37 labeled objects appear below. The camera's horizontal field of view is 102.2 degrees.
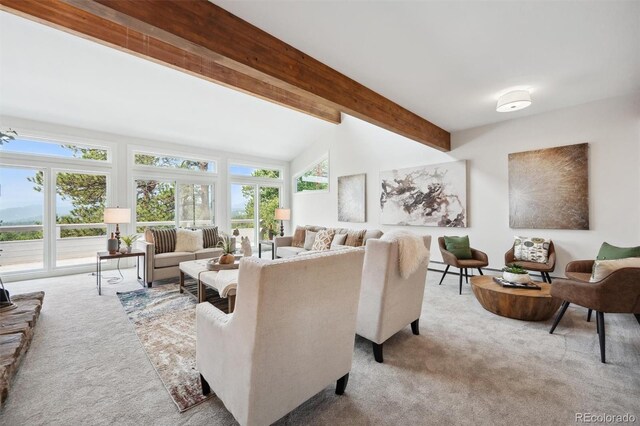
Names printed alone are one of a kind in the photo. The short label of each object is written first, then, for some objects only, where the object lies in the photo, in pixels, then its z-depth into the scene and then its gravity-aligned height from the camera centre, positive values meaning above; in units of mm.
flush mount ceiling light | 2854 +1231
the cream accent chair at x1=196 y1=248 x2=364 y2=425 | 1127 -601
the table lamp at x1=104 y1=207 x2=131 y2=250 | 3964 +8
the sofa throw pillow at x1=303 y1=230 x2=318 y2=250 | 5544 -565
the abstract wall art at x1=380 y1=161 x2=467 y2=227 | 4426 +297
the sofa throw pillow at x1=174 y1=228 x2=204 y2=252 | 4484 -445
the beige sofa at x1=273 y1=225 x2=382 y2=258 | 5324 -728
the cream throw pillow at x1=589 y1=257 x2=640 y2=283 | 2025 -460
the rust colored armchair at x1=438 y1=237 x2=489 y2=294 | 3609 -722
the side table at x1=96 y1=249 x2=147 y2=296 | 3693 -580
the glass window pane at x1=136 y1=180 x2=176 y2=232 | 5375 +253
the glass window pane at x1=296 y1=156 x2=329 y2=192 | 6789 +976
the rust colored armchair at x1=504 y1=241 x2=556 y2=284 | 3314 -735
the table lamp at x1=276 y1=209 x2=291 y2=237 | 6751 -36
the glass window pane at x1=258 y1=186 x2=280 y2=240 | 7297 +140
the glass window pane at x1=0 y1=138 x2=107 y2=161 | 4195 +1195
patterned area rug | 1690 -1108
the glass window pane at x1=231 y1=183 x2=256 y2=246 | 6733 +141
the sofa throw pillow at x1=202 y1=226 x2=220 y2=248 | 4949 -438
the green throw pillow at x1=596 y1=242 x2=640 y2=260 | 2739 -484
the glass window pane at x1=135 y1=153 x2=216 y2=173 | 5439 +1193
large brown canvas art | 3371 +293
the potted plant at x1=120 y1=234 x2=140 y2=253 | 3952 -426
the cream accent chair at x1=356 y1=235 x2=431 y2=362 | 1913 -641
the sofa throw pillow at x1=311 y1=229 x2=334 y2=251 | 4938 -526
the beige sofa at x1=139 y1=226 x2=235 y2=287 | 3844 -702
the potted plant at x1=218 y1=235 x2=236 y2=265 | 3285 -532
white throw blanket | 1951 -298
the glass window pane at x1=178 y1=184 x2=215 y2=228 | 5910 +238
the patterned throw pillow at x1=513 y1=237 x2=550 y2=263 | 3506 -553
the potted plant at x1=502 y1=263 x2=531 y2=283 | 2852 -731
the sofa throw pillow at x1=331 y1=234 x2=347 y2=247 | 4746 -505
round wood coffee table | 2584 -953
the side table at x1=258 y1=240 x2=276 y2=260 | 5844 -694
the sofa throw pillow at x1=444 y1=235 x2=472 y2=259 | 3916 -555
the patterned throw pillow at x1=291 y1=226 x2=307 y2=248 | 5895 -549
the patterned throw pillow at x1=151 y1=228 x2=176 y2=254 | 4324 -420
